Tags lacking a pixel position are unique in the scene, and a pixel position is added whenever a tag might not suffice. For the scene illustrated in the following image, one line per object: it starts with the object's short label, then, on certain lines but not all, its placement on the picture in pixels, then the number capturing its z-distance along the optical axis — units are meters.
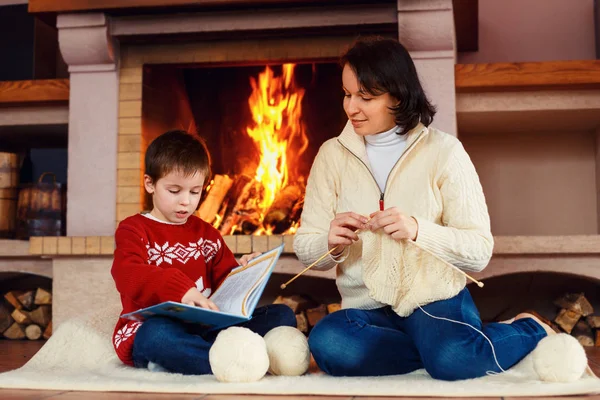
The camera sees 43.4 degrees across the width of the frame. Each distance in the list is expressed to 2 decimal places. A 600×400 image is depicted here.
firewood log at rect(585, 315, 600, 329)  2.40
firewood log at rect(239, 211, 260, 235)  2.54
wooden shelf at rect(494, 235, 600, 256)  2.26
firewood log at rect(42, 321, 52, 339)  2.61
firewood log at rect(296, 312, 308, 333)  2.48
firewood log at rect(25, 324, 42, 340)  2.63
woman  1.40
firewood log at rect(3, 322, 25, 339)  2.65
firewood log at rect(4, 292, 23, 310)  2.68
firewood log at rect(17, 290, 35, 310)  2.68
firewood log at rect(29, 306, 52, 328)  2.66
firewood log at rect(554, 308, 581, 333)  2.43
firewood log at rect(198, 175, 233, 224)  2.54
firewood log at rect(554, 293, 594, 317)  2.44
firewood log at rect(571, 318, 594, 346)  2.39
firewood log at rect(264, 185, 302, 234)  2.53
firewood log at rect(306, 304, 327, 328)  2.47
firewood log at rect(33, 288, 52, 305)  2.67
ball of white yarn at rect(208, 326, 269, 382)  1.33
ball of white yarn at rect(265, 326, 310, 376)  1.44
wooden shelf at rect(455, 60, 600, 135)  2.34
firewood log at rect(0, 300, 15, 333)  2.67
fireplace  2.56
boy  1.46
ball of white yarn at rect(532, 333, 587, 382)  1.31
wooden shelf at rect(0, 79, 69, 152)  2.62
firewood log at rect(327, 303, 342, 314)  2.52
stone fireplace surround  2.29
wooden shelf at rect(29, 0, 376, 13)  2.30
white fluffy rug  1.26
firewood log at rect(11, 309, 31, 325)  2.64
